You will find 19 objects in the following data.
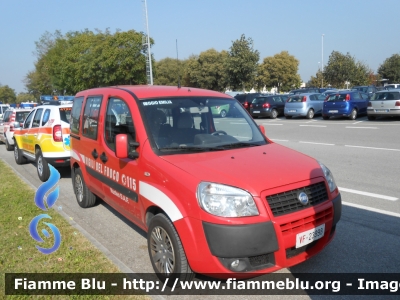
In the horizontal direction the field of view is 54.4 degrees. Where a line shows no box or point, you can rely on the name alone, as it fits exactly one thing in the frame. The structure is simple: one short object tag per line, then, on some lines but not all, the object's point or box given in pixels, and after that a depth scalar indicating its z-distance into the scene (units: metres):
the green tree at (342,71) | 51.38
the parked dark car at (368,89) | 31.72
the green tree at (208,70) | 69.25
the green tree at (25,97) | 76.56
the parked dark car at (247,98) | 29.95
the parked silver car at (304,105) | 24.92
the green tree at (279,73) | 65.81
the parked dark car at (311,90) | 34.20
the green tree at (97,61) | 39.22
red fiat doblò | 3.34
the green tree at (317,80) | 60.44
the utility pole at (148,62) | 34.81
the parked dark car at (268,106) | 27.38
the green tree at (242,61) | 42.38
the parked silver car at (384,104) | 19.88
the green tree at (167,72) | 78.44
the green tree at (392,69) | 59.28
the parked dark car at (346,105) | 22.25
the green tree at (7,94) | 93.23
